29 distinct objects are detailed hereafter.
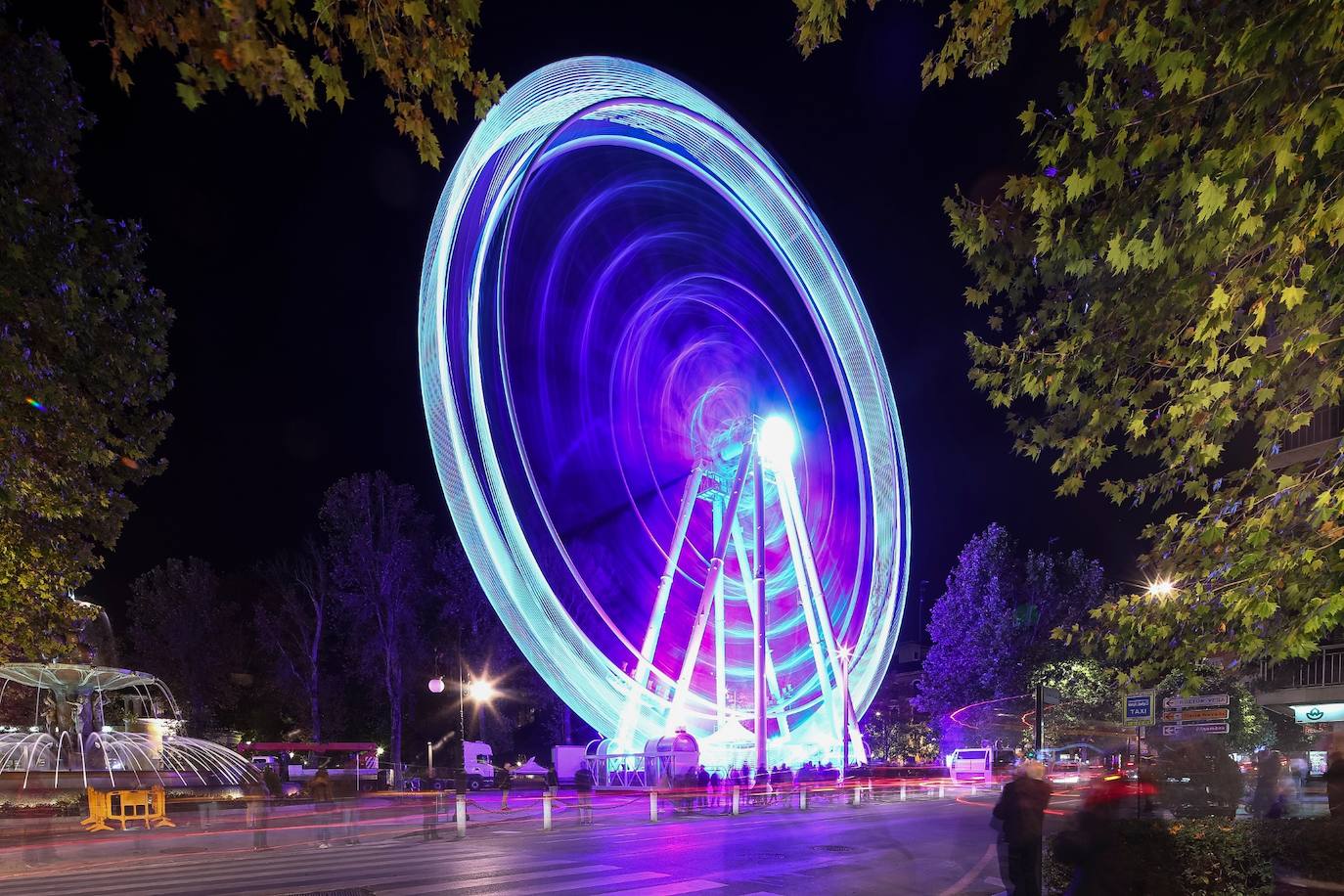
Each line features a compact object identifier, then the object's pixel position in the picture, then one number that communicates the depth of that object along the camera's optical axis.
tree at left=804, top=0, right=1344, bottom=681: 5.92
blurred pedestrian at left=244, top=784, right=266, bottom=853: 17.12
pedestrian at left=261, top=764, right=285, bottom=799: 26.94
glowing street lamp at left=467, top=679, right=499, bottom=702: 47.82
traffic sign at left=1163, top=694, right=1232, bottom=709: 11.59
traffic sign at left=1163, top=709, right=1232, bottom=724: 12.05
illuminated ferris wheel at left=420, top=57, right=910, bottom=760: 23.33
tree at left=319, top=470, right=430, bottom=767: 46.66
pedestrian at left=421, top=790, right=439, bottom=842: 18.80
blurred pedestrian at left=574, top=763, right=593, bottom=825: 31.19
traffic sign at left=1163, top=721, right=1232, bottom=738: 12.04
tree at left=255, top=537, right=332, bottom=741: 48.25
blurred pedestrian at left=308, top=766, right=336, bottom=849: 18.80
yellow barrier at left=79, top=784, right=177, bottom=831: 20.30
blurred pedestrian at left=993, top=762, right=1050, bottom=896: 8.35
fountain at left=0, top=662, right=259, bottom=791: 25.52
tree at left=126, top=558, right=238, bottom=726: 51.25
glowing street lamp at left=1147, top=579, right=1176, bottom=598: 7.60
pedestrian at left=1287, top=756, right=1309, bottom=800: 33.10
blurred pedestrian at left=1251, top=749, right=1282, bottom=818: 14.90
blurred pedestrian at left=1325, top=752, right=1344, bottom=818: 10.69
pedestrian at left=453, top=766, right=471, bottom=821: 18.97
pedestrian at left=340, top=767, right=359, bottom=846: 19.04
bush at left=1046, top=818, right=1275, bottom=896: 8.88
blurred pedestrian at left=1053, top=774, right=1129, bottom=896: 7.20
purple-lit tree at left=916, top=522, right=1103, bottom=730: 47.16
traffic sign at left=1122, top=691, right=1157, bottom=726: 12.88
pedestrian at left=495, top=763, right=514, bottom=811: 23.89
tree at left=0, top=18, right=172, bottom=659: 10.91
